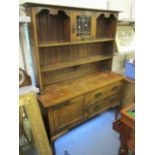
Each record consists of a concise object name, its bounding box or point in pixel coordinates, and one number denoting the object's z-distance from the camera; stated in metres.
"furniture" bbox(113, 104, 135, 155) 1.12
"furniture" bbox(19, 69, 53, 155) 1.25
